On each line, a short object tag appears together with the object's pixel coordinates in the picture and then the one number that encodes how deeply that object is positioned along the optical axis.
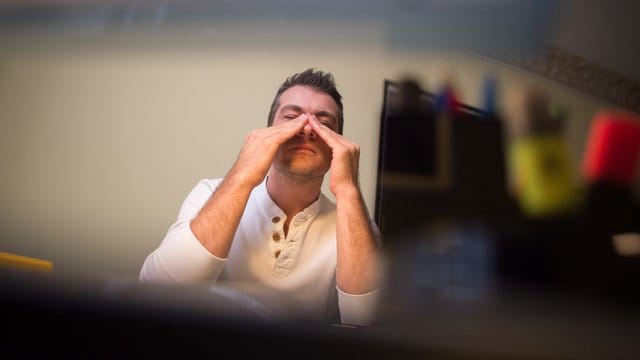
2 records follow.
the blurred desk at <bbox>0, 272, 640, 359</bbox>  0.59
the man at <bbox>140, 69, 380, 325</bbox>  0.64
